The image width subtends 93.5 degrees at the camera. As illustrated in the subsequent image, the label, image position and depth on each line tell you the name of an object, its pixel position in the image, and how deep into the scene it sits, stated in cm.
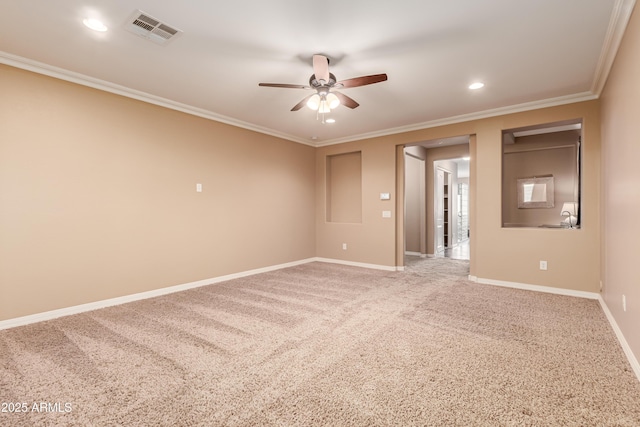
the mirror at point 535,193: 587
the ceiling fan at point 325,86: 274
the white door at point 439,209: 759
